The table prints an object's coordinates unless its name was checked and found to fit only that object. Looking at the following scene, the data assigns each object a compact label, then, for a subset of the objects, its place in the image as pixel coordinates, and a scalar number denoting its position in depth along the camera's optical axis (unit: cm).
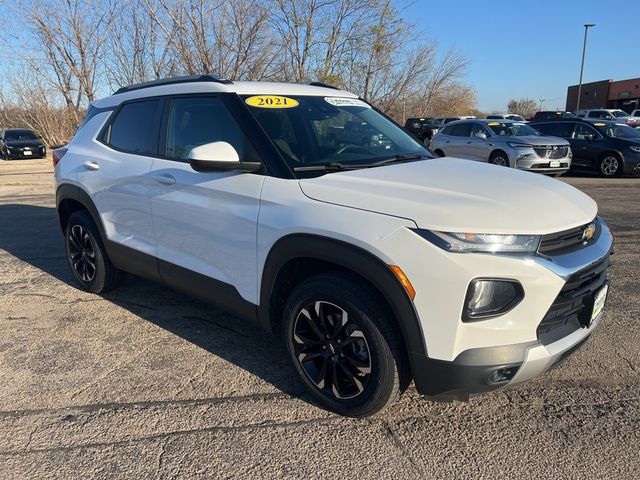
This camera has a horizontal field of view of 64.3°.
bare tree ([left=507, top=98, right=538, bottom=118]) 9318
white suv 229
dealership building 5013
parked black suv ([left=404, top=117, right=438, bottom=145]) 2605
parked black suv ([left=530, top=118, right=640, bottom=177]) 1350
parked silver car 1305
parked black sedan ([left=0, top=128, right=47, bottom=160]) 2384
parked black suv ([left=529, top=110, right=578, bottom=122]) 2900
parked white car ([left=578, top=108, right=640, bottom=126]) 2709
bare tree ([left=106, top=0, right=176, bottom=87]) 2112
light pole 4165
